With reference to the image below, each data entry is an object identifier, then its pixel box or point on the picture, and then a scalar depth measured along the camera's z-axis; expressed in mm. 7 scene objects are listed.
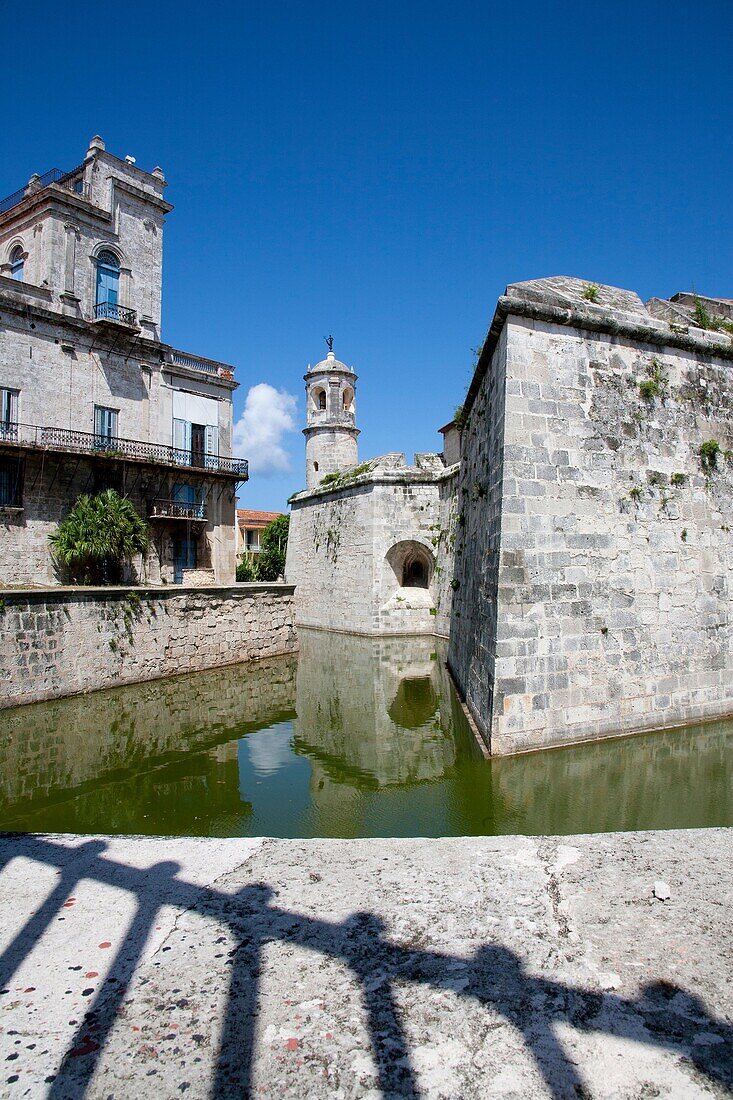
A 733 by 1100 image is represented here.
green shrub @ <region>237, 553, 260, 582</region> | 32594
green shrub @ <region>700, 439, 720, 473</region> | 7797
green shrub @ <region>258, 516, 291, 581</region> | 33594
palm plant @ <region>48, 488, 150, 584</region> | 16047
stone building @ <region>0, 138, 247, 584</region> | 16312
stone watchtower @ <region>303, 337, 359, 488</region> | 25656
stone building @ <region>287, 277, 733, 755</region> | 6723
